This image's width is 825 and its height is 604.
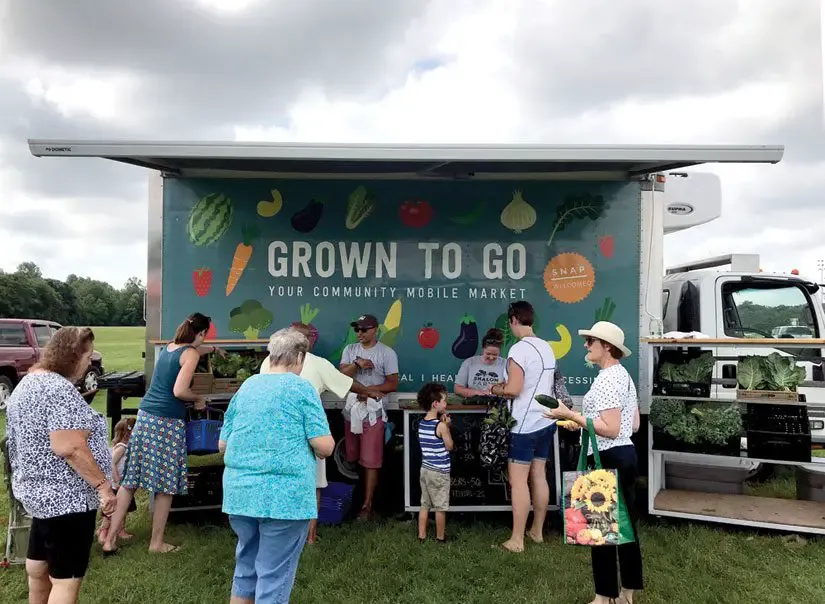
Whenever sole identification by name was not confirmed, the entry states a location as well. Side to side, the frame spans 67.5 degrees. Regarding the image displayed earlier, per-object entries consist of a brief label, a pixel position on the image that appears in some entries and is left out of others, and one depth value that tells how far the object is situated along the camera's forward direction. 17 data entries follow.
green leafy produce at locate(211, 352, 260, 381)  5.13
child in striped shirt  4.43
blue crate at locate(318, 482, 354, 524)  4.88
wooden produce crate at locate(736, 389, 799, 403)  4.65
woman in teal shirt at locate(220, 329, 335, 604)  2.58
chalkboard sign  4.95
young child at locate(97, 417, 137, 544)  4.33
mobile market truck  5.07
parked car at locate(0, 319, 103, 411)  11.73
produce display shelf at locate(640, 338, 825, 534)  4.58
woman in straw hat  3.19
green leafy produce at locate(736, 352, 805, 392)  4.76
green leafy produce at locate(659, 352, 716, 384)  4.93
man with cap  4.89
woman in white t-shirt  4.22
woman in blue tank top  4.18
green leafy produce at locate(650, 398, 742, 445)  4.66
